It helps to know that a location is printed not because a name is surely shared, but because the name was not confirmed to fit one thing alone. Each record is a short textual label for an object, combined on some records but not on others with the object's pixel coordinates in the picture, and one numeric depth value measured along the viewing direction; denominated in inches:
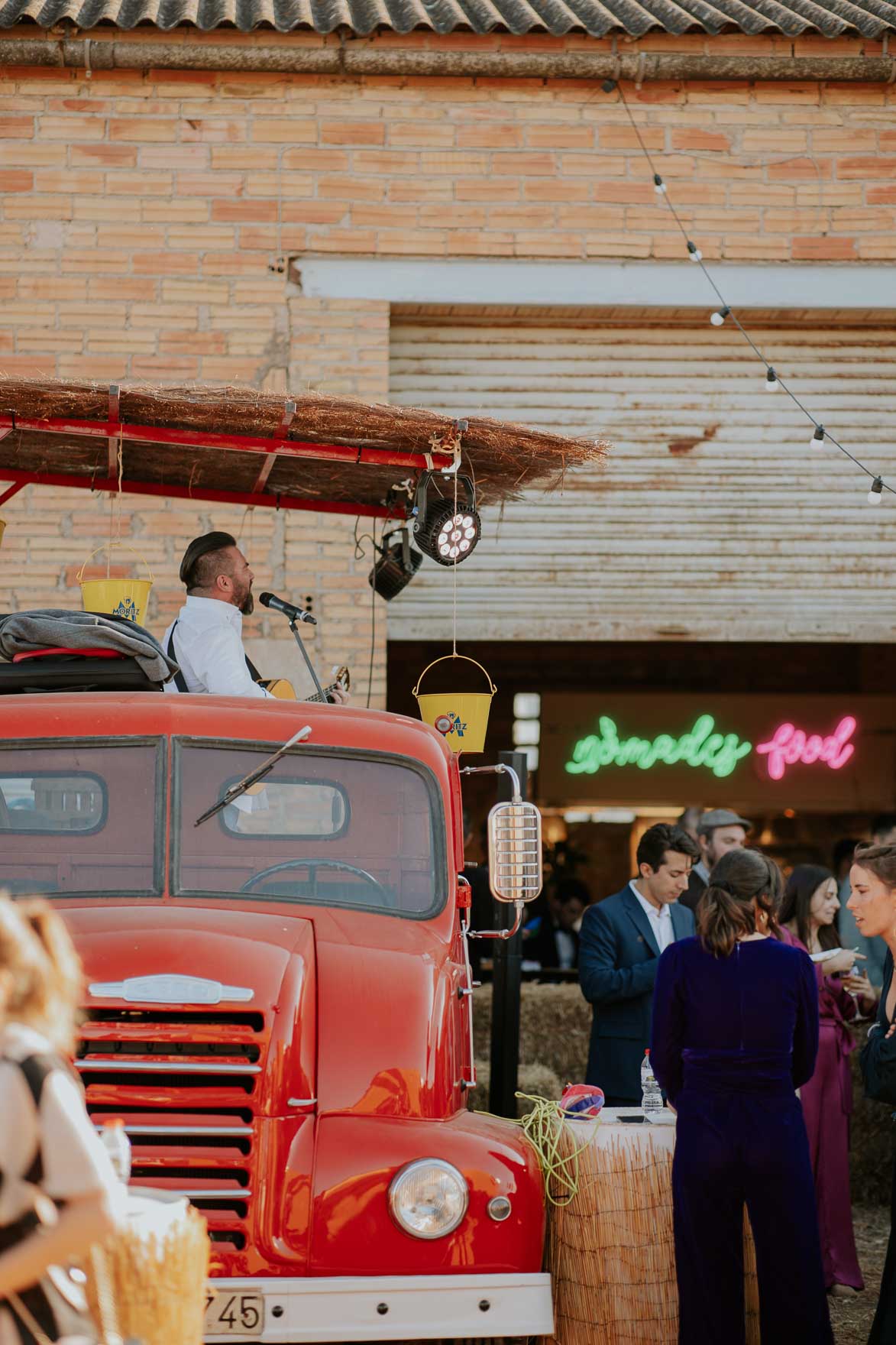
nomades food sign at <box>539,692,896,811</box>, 578.2
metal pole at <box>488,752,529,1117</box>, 274.1
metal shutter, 401.7
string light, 383.6
